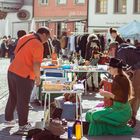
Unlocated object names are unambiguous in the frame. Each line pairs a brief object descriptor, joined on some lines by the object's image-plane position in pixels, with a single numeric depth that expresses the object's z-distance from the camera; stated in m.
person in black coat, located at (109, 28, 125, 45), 9.84
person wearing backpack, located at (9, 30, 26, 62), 9.92
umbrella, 23.73
